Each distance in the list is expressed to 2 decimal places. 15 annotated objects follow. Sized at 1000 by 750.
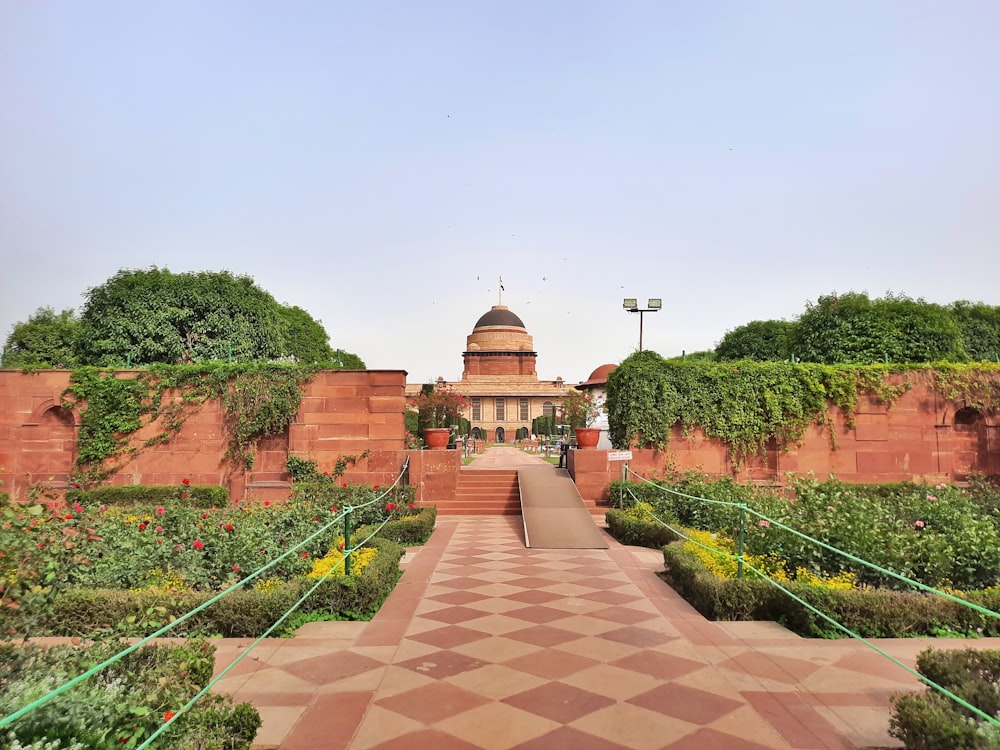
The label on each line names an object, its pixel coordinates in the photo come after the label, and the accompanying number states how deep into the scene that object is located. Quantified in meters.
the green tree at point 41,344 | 32.42
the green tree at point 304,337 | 36.38
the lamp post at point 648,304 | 19.02
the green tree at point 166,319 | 23.62
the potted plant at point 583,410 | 13.87
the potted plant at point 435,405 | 15.39
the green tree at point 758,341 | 32.25
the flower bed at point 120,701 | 2.32
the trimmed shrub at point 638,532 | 9.00
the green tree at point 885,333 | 21.73
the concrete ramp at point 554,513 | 9.43
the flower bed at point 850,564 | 4.93
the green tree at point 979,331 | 29.06
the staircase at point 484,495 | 12.88
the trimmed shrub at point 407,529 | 8.79
